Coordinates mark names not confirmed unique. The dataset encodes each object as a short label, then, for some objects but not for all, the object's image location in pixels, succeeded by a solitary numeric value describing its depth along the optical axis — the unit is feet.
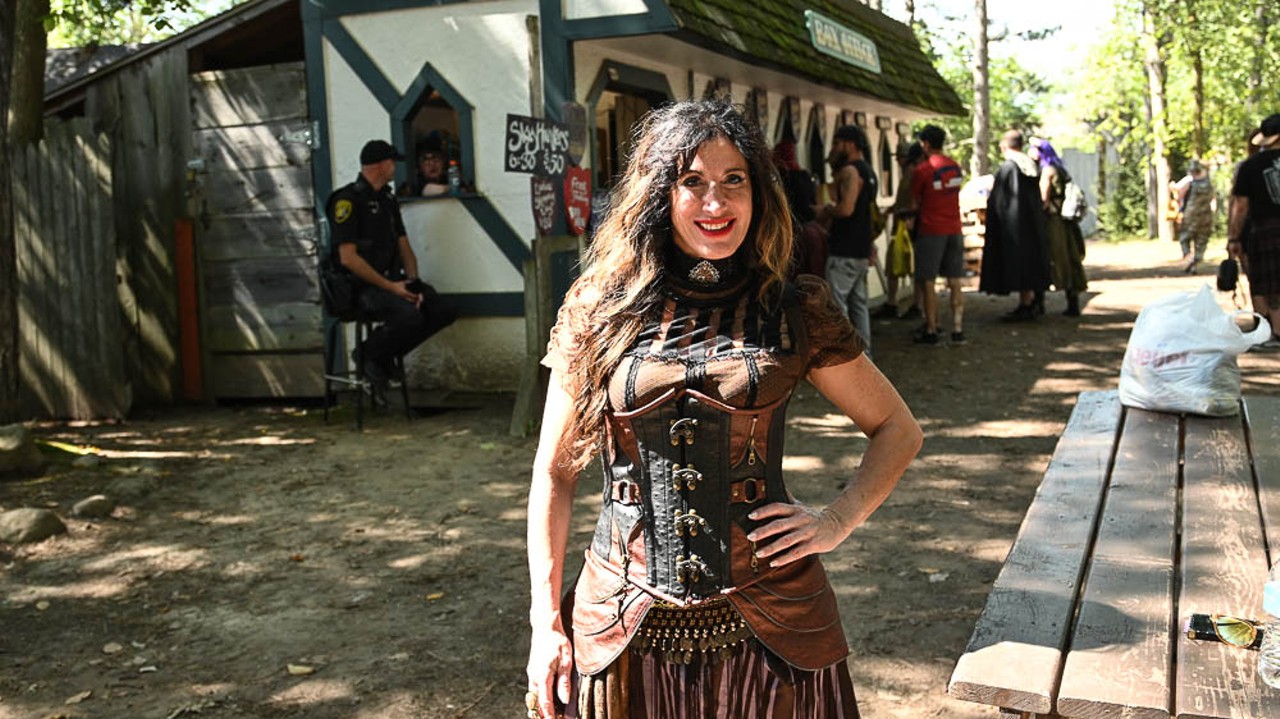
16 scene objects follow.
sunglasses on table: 8.49
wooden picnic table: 7.96
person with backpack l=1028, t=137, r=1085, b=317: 44.73
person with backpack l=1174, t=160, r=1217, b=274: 64.54
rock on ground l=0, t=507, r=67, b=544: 19.76
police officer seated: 28.19
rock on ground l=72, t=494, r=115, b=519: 21.20
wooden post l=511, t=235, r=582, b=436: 27.30
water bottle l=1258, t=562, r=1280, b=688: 7.88
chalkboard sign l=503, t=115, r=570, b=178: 26.96
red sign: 30.14
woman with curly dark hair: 7.35
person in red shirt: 39.24
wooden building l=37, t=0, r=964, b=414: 30.58
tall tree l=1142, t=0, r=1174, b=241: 86.43
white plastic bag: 16.29
